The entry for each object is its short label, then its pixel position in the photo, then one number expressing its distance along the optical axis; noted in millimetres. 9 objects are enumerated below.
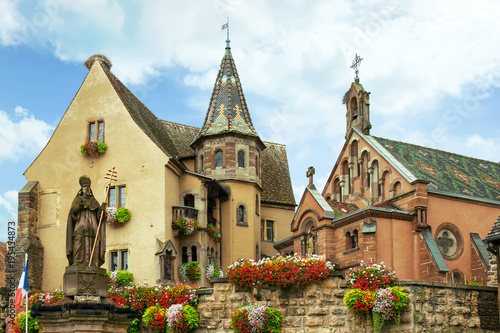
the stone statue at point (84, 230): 20672
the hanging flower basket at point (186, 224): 38531
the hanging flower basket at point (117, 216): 37969
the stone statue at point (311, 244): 39875
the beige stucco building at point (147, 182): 38094
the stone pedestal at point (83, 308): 19719
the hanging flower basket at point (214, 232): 40550
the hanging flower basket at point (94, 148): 39969
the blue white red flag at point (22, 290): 27719
